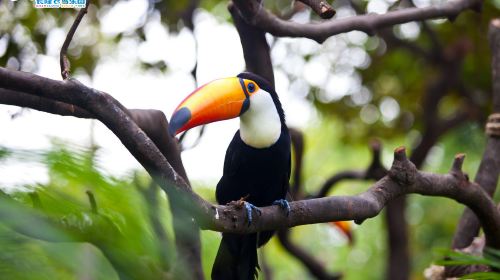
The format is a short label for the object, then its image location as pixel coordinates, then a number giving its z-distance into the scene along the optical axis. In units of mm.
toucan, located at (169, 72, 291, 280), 4414
